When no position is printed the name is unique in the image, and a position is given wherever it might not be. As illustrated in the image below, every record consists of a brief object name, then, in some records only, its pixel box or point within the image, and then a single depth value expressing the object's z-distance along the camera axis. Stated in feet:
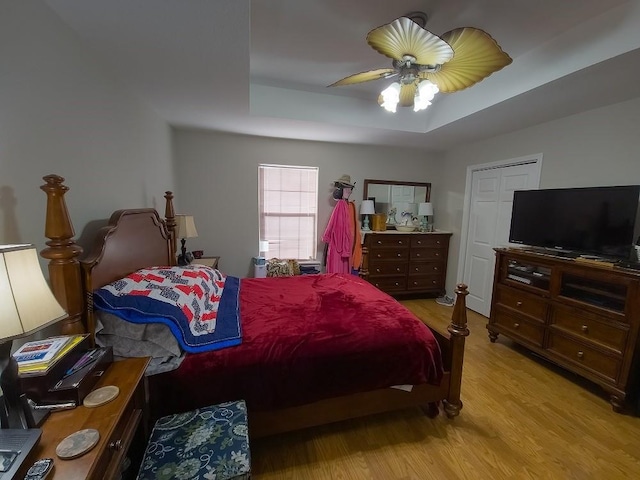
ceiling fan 4.77
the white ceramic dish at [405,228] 13.66
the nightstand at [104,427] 2.25
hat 12.66
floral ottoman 3.23
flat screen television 6.88
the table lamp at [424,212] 13.83
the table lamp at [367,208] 13.14
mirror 13.75
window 12.69
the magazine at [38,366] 2.72
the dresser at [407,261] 12.70
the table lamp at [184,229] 9.23
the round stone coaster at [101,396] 2.93
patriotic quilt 4.37
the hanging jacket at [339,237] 12.52
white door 10.53
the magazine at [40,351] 2.83
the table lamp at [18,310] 2.19
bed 3.97
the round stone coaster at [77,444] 2.32
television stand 6.26
